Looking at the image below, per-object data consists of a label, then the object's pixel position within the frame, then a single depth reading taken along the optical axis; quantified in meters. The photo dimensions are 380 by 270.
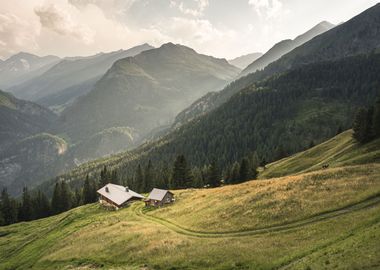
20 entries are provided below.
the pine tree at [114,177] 177.00
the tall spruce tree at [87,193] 155.00
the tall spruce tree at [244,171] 120.69
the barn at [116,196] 104.19
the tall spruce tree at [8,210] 144.12
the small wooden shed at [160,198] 90.00
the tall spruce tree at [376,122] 86.16
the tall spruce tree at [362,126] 89.56
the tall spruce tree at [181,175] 134.62
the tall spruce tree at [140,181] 154.32
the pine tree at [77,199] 157.25
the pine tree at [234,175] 122.31
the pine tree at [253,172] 121.22
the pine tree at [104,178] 173.52
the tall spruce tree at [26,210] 147.96
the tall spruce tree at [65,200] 152.88
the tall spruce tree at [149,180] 153.00
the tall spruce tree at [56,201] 151.62
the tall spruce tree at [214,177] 129.38
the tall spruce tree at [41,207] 150.00
